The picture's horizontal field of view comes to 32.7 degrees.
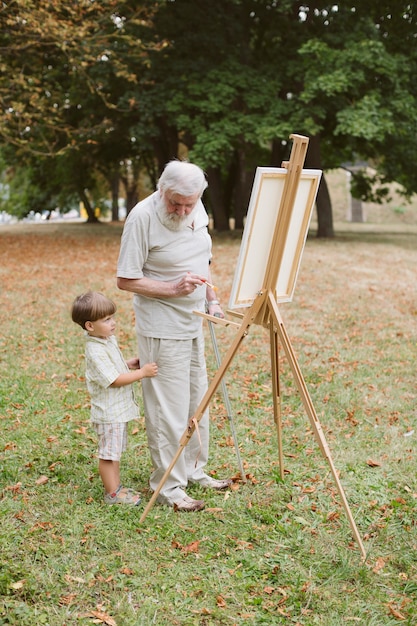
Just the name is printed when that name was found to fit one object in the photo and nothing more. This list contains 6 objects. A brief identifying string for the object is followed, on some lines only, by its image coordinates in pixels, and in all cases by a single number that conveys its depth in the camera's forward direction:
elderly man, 3.94
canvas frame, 3.68
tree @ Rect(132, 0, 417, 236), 17.42
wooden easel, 3.67
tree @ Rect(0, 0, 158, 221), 14.80
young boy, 4.10
